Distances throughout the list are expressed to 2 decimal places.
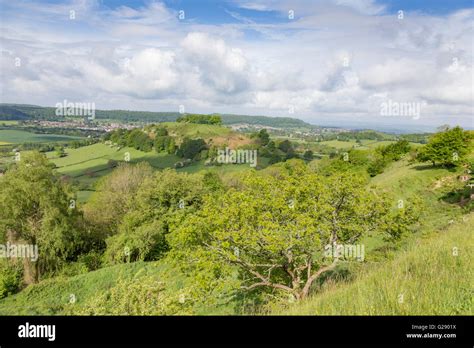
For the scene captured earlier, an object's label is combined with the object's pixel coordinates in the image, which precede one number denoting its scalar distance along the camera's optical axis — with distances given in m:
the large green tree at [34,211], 32.88
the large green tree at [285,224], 12.51
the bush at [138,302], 10.03
